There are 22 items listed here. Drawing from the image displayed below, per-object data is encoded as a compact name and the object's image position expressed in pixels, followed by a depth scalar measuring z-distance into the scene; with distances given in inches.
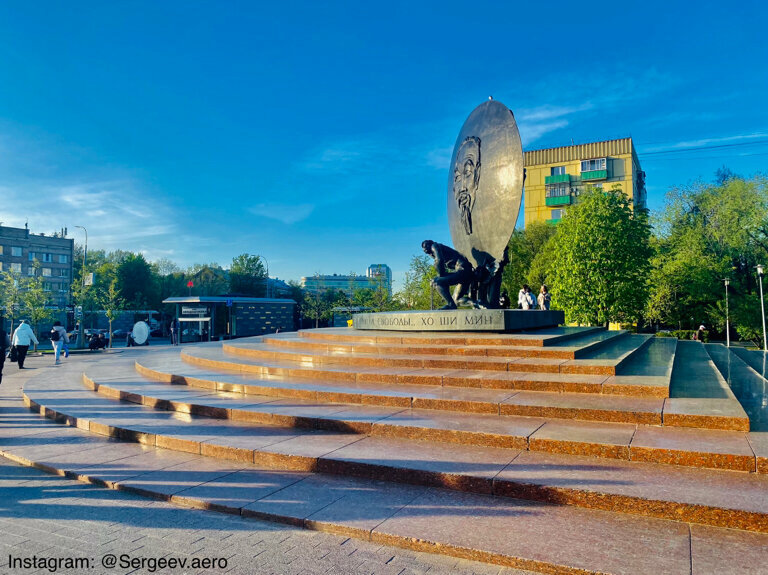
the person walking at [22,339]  601.3
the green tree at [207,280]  2810.0
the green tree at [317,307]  2241.6
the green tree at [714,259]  1486.2
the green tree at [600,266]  1190.3
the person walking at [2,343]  384.5
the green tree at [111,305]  1273.4
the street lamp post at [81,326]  1239.2
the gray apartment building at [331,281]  7628.0
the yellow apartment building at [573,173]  2285.9
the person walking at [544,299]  816.8
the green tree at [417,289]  1708.9
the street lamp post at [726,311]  1300.4
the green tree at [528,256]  1676.9
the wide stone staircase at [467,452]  146.3
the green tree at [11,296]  1284.4
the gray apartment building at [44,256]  2605.8
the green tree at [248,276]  2775.6
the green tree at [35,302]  1280.8
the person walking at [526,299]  754.2
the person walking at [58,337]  748.6
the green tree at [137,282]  2630.4
